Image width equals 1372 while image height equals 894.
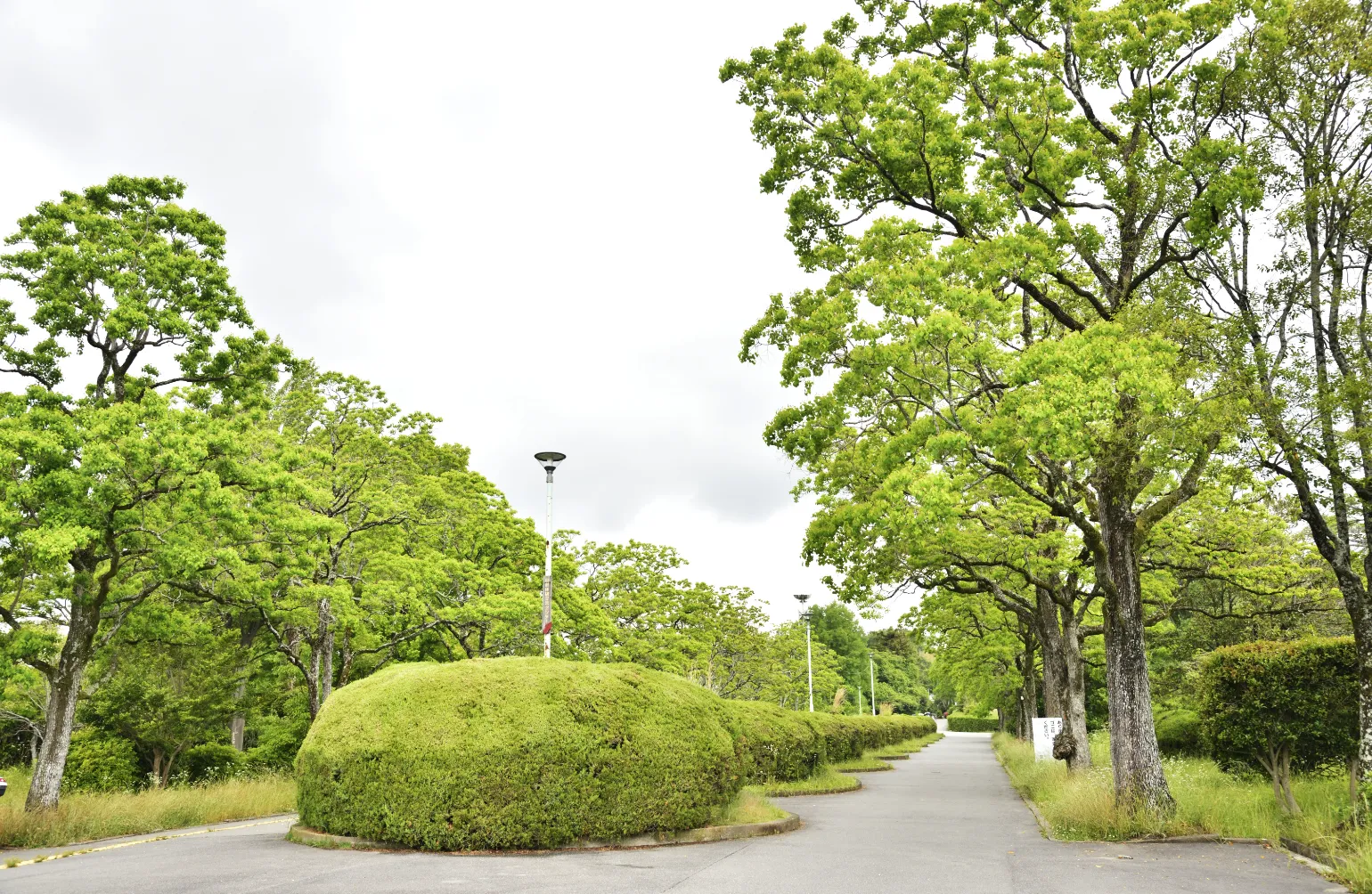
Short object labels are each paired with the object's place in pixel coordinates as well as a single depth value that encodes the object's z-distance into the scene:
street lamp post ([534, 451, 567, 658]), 18.70
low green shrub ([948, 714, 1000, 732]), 87.75
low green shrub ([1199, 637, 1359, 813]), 11.79
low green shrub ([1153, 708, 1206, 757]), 24.58
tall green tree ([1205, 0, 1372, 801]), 10.61
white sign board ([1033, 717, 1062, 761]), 22.02
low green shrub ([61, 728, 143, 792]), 19.09
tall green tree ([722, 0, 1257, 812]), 11.59
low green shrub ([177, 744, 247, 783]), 22.03
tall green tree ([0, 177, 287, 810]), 14.14
